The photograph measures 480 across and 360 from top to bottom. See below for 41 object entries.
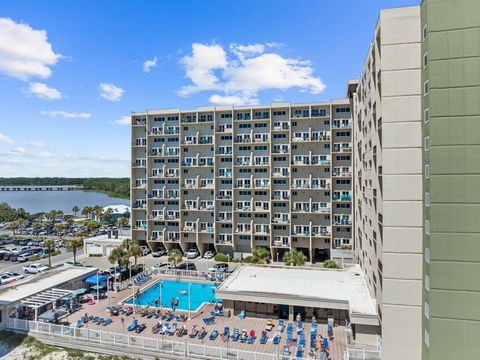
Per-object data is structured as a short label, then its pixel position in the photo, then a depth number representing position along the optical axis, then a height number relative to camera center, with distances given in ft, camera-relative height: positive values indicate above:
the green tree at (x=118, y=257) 143.51 -33.75
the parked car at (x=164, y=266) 170.09 -46.37
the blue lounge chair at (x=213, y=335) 96.15 -46.76
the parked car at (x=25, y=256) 198.29 -47.24
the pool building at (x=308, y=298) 92.22 -39.17
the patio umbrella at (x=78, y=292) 122.56 -43.41
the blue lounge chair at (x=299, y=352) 86.88 -47.27
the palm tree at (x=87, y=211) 347.50 -30.95
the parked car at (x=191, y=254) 197.50 -44.65
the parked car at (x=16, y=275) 153.94 -46.22
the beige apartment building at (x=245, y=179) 183.73 +2.55
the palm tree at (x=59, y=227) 240.10 -33.65
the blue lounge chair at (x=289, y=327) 101.36 -46.69
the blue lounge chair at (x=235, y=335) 95.71 -46.59
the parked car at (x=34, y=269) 169.47 -46.36
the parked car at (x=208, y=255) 196.73 -45.06
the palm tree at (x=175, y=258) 160.25 -38.37
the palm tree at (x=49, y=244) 173.46 -33.68
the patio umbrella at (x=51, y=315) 104.42 -44.30
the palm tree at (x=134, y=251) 152.77 -33.18
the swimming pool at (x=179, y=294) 127.75 -48.37
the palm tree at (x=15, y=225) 271.04 -37.00
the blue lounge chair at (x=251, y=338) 94.07 -46.88
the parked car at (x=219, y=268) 163.27 -45.65
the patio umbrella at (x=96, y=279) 135.74 -41.84
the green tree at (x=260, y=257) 160.04 -37.99
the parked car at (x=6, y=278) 148.15 -46.19
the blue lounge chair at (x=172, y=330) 99.20 -47.03
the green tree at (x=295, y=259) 153.28 -37.02
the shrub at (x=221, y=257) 187.73 -44.38
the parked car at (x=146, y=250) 207.92 -44.69
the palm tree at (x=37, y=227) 271.47 -38.29
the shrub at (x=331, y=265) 153.07 -39.79
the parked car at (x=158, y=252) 202.83 -45.14
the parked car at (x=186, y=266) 174.59 -46.80
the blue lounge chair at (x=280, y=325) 102.44 -47.24
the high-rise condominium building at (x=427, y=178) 69.67 +1.15
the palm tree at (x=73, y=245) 174.47 -34.64
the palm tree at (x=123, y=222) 287.36 -35.96
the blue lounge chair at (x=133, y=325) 101.65 -46.43
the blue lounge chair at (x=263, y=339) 93.86 -46.80
